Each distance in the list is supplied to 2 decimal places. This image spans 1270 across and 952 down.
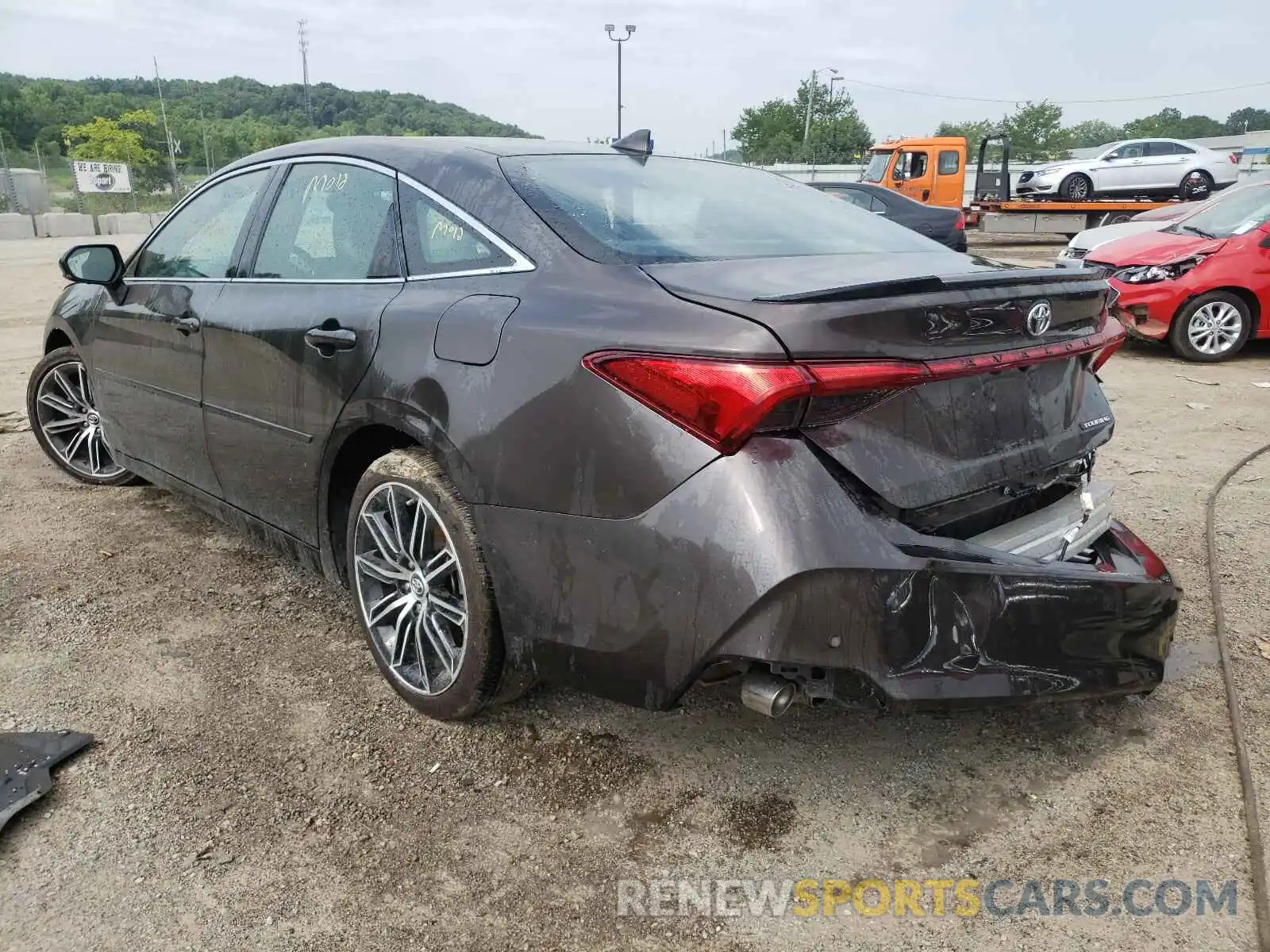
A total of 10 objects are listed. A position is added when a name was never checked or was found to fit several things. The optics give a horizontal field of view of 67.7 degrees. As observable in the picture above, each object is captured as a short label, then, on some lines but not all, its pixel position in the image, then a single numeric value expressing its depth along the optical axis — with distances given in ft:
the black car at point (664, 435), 6.11
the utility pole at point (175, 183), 122.03
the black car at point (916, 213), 41.93
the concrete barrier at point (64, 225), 94.48
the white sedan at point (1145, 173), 70.69
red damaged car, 27.20
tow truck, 61.77
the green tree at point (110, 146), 167.84
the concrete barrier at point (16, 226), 89.09
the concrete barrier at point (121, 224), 101.14
